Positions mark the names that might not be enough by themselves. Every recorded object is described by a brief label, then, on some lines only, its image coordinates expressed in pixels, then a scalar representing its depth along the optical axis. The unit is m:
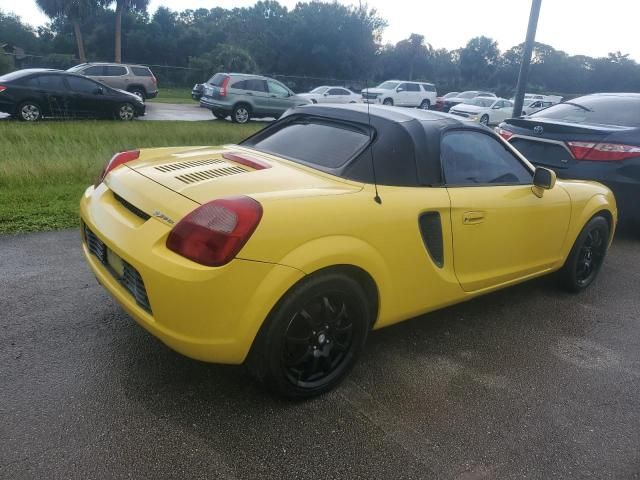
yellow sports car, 2.27
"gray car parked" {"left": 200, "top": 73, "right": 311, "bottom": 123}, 18.12
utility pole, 8.48
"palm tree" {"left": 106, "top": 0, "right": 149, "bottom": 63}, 43.56
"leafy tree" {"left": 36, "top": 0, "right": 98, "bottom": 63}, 42.49
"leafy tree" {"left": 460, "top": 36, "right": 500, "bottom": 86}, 66.94
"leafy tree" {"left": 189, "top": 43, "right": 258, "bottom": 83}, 35.06
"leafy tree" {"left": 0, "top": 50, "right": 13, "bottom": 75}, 29.75
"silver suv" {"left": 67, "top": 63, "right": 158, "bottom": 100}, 20.42
